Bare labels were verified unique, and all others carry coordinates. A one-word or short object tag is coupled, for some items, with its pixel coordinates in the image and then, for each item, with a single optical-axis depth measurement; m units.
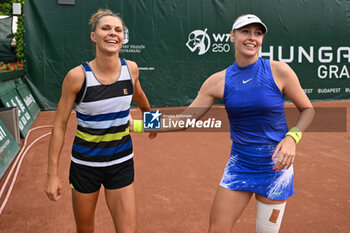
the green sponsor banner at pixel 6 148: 5.27
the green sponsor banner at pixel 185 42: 11.42
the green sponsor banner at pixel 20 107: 7.46
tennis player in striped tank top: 2.38
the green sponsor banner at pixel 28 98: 9.55
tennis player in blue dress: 2.33
